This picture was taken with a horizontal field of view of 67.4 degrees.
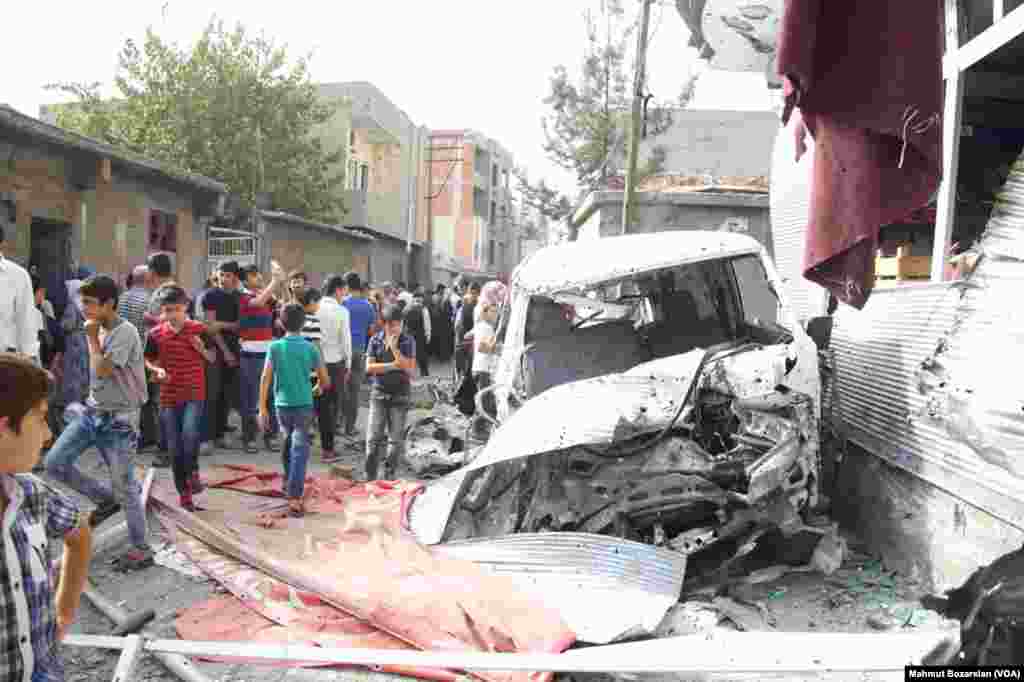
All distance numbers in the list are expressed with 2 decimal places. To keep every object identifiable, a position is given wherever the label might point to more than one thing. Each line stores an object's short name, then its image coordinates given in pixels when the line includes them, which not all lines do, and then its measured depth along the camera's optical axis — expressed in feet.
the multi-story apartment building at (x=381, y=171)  98.32
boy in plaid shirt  6.22
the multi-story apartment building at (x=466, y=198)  165.89
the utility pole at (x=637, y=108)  42.68
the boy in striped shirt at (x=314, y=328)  23.92
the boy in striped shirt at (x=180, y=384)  17.61
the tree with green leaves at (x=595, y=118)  66.23
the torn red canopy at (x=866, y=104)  7.36
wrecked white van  14.23
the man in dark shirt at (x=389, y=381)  21.82
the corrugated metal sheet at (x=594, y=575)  12.20
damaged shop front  11.55
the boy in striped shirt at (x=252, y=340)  25.50
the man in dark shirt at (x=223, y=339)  24.77
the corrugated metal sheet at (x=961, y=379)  11.22
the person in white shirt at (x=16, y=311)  15.60
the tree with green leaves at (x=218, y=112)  74.38
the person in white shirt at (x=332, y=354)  25.88
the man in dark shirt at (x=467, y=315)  42.60
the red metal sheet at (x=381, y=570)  11.89
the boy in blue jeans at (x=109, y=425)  14.67
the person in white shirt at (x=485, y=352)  24.43
